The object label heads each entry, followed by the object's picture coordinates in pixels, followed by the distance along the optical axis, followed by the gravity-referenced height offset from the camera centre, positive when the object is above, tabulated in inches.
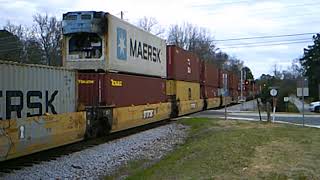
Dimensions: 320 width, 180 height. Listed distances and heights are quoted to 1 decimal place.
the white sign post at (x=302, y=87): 989.8 +16.1
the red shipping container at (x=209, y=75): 1468.9 +70.5
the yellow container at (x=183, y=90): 1058.7 +17.0
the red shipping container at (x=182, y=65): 1065.5 +76.6
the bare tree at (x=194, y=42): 3539.9 +406.8
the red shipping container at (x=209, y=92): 1455.5 +14.8
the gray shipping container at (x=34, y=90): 448.8 +8.5
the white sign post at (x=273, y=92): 1083.8 +8.1
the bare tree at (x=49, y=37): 2428.9 +343.7
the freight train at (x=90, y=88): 466.3 +13.0
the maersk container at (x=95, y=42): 676.1 +81.1
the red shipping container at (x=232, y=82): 2080.5 +64.6
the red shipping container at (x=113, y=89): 662.5 +11.9
